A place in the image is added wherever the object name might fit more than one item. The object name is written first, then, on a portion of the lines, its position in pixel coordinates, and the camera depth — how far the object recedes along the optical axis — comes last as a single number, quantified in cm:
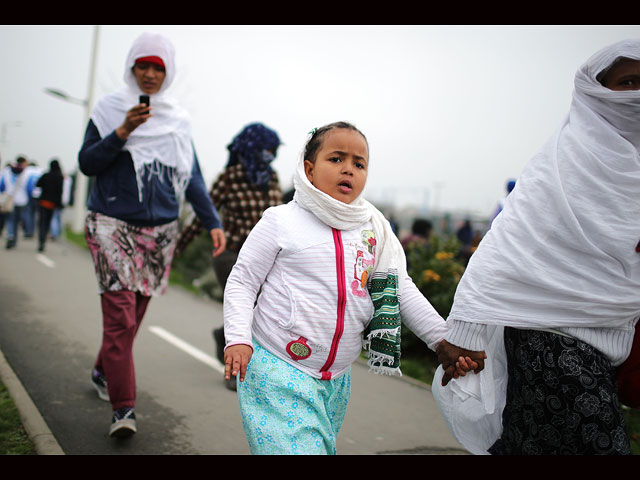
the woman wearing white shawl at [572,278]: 204
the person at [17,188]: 1347
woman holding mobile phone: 349
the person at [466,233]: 1363
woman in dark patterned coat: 459
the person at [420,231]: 893
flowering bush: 614
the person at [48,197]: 1280
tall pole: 2005
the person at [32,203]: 1393
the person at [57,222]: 1513
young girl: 225
